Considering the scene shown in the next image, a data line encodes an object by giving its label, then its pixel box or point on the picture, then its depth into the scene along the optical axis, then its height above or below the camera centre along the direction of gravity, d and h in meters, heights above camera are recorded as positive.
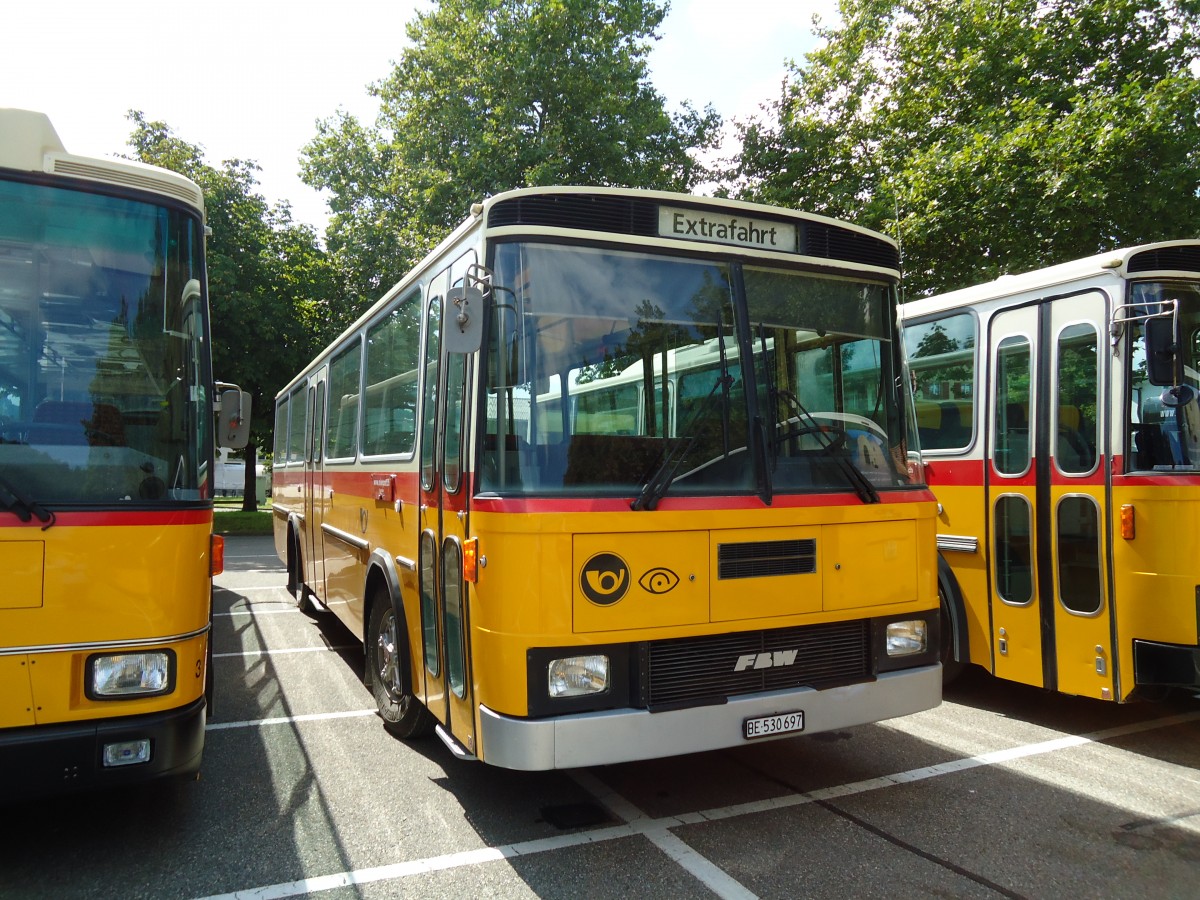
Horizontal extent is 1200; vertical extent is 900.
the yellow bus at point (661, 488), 3.60 -0.04
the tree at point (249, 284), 21.05 +5.15
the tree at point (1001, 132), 11.61 +5.53
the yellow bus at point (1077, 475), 4.86 +0.02
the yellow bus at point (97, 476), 3.38 +0.02
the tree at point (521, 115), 18.58 +8.54
